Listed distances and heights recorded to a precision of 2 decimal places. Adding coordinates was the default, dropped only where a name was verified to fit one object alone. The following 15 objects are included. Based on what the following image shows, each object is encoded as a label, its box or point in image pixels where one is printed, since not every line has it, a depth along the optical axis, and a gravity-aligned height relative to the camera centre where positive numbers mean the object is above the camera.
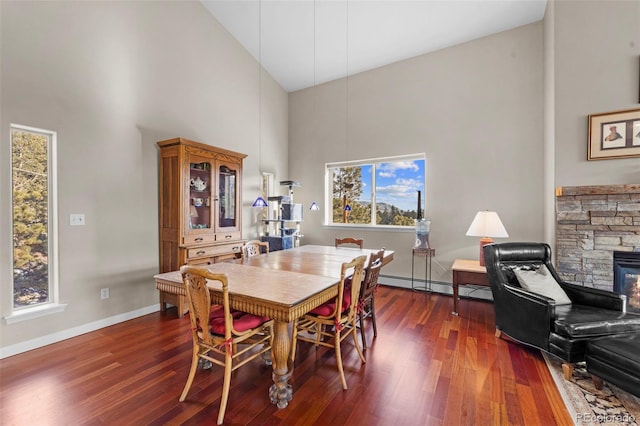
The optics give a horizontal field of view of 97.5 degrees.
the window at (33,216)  2.53 -0.05
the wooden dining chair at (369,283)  2.43 -0.66
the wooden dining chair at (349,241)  3.83 -0.43
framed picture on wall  2.79 +0.76
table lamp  3.30 -0.20
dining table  1.65 -0.52
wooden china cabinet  3.41 +0.08
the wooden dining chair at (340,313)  2.05 -0.81
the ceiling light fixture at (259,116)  5.13 +1.72
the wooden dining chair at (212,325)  1.69 -0.77
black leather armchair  2.15 -0.87
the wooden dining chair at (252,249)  3.38 -0.47
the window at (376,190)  4.61 +0.36
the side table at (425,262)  4.19 -0.82
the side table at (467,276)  3.34 -0.80
